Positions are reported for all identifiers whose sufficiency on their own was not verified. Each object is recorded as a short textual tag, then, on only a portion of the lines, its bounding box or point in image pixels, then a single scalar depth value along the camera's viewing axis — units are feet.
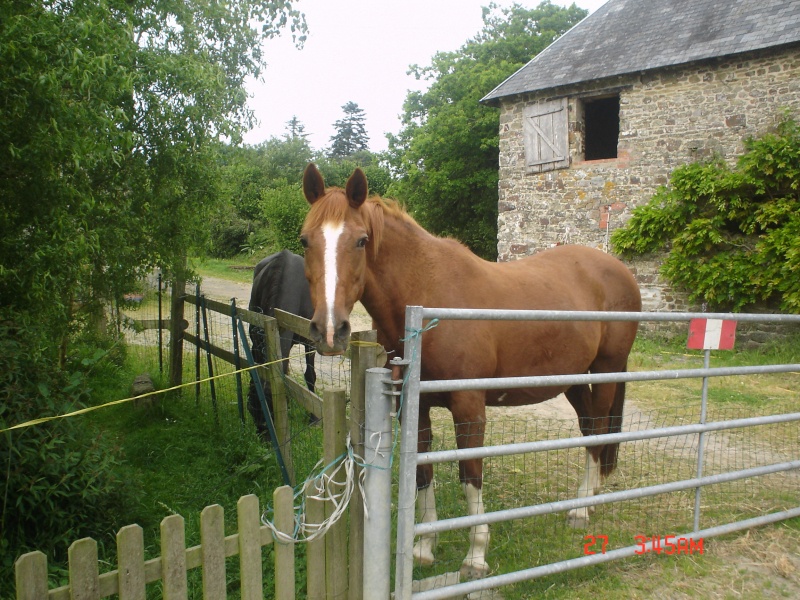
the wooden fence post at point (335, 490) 7.57
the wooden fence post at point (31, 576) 5.23
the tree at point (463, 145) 68.95
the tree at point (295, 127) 227.20
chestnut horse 8.63
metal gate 7.52
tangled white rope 7.29
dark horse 18.12
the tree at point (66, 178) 9.29
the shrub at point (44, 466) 8.75
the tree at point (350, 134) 232.53
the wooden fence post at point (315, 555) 7.42
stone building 34.78
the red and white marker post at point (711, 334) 10.75
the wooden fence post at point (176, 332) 20.42
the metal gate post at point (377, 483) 7.27
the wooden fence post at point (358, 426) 7.52
